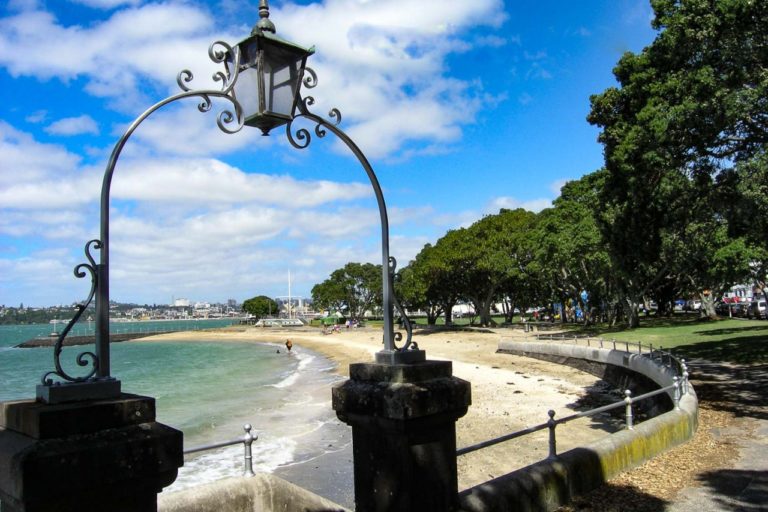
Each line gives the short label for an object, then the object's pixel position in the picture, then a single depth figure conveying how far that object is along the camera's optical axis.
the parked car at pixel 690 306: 78.00
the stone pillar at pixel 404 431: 3.28
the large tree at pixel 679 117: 11.08
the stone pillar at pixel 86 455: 2.14
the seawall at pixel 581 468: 4.80
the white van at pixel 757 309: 47.81
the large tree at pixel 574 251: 38.66
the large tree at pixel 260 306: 164.00
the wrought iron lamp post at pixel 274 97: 3.45
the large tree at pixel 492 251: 50.94
